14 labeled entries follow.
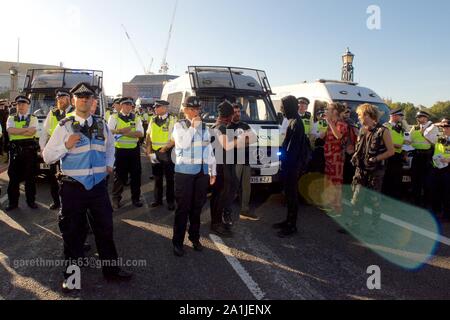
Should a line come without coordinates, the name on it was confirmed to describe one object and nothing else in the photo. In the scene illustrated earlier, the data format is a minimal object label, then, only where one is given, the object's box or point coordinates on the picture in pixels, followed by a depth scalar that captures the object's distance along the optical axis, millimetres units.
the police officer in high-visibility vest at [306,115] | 8719
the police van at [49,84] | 8766
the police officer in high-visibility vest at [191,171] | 4631
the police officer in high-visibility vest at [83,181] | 3713
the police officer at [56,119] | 5898
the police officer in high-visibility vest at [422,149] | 7168
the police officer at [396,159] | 7148
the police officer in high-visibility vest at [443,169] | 6551
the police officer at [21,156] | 6461
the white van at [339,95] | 9843
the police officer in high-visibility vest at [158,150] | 6766
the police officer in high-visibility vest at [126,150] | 6773
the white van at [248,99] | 6953
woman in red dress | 6156
